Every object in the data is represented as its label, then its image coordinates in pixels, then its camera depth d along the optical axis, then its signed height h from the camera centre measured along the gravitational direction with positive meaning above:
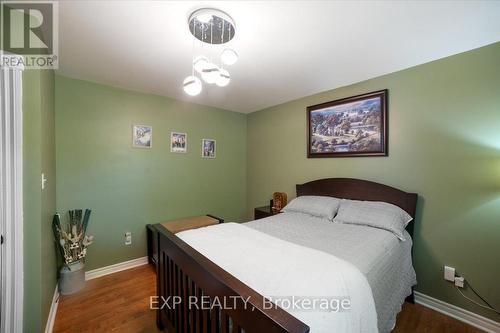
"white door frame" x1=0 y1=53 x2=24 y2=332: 1.27 -0.20
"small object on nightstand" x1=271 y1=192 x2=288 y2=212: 3.28 -0.56
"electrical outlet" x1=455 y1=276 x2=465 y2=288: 1.90 -1.06
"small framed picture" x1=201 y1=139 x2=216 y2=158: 3.59 +0.31
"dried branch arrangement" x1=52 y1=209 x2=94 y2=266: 2.23 -0.77
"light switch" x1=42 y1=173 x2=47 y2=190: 1.59 -0.11
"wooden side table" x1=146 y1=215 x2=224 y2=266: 2.87 -0.84
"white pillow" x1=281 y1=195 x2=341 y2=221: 2.38 -0.49
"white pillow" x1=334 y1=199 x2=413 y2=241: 1.93 -0.50
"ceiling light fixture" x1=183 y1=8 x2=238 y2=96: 1.42 +1.04
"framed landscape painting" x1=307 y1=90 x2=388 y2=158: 2.42 +0.50
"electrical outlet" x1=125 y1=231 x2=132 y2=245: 2.83 -0.97
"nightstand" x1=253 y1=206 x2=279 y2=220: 3.15 -0.71
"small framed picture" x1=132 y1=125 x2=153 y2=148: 2.89 +0.42
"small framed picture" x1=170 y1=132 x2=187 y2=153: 3.23 +0.37
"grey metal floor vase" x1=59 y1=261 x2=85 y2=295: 2.22 -1.21
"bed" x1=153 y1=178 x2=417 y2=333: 0.91 -0.61
